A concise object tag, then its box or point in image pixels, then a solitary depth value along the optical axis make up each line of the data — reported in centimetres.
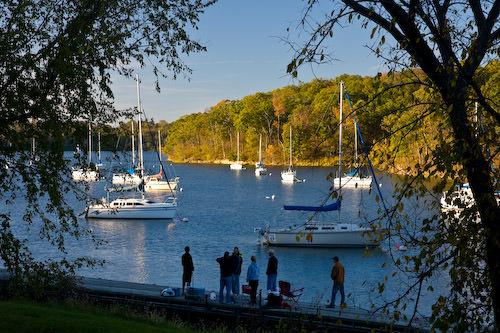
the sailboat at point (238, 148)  13950
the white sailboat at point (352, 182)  6690
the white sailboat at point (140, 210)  4425
